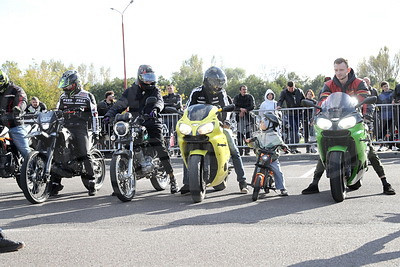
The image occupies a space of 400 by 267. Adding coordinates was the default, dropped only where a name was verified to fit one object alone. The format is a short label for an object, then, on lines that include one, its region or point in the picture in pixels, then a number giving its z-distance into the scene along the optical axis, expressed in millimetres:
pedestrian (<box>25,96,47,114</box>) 16000
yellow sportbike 7137
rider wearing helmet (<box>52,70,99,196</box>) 8312
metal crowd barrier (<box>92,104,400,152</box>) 14391
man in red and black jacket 7527
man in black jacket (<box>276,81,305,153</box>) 15031
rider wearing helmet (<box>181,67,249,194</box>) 8047
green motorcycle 6812
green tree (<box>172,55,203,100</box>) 77125
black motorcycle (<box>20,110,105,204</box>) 7559
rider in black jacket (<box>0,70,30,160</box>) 8445
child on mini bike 7652
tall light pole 43575
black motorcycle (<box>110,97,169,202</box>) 7383
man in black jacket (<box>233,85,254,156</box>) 14378
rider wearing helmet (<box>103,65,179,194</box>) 8133
